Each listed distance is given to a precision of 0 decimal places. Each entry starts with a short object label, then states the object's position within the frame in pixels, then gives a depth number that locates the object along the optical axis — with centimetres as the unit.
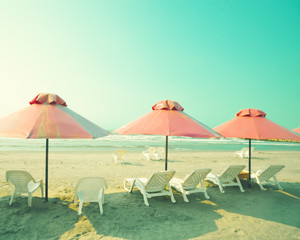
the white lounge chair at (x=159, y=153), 1366
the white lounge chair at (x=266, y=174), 653
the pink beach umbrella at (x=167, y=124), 508
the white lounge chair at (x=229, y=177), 636
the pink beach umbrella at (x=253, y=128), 588
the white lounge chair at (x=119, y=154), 1166
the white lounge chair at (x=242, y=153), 1568
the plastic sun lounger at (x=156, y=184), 517
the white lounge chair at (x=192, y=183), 554
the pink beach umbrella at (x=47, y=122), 401
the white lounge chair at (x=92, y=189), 464
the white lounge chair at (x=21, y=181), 473
